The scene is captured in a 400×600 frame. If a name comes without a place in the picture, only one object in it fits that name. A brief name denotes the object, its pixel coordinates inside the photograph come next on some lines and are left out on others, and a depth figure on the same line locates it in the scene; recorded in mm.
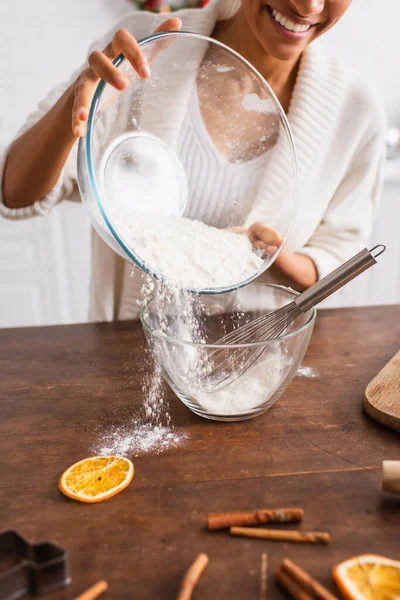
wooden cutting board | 773
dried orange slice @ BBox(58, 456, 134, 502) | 656
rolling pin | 628
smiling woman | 962
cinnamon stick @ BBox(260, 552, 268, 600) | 530
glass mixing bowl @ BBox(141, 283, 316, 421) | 776
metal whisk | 759
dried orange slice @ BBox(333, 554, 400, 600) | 518
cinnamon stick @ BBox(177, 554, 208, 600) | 512
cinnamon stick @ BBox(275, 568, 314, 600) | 511
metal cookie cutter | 519
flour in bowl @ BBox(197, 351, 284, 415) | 802
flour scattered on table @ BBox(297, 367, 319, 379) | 922
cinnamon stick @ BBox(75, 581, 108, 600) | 514
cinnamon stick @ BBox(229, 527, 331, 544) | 583
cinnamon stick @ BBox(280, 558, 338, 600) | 509
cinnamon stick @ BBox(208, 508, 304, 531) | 601
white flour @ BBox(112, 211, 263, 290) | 791
